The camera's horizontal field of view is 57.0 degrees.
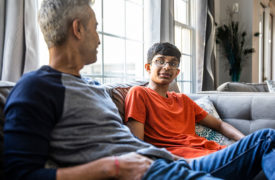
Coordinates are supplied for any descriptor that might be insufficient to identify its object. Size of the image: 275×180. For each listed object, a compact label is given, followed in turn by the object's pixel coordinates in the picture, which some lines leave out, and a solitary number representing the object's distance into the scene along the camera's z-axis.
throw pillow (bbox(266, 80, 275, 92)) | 3.02
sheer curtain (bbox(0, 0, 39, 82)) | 1.20
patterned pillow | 1.62
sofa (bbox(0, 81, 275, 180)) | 1.76
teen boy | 1.32
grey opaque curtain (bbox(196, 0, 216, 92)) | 3.78
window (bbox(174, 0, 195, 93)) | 3.67
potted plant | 4.97
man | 0.67
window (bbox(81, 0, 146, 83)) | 2.23
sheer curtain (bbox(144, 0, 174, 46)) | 2.58
